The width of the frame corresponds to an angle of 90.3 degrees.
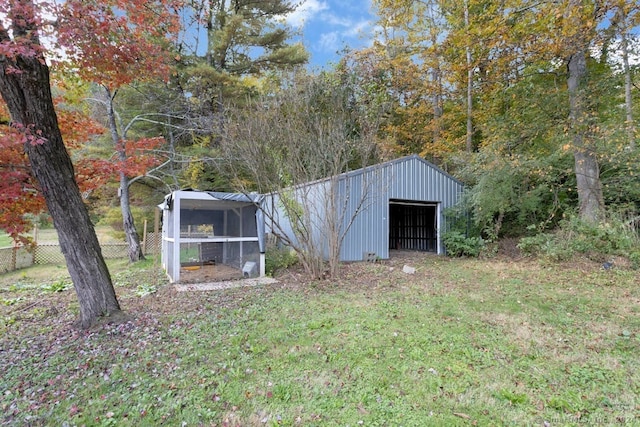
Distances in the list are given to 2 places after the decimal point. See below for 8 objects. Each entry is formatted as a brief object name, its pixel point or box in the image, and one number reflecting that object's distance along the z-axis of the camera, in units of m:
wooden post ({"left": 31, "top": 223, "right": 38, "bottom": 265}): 10.38
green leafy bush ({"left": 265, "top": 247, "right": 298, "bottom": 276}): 7.77
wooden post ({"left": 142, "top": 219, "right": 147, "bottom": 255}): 11.87
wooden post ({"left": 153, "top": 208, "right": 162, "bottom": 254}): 6.84
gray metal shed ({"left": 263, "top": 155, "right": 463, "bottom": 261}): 7.89
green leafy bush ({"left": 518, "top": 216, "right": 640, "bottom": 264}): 6.65
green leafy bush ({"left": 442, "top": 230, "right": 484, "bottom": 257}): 9.18
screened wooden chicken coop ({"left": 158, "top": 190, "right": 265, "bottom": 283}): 6.82
